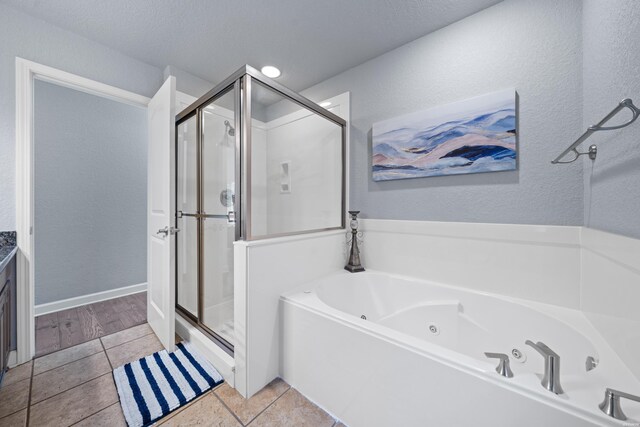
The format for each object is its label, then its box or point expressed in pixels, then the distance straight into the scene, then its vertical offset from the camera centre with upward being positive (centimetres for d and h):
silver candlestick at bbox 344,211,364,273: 202 -34
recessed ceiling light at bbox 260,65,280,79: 226 +133
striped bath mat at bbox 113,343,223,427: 126 -102
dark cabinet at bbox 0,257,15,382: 131 -60
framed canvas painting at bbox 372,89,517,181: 150 +50
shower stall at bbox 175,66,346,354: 148 +25
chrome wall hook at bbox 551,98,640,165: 78 +32
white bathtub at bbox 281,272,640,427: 77 -63
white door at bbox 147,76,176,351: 174 -4
